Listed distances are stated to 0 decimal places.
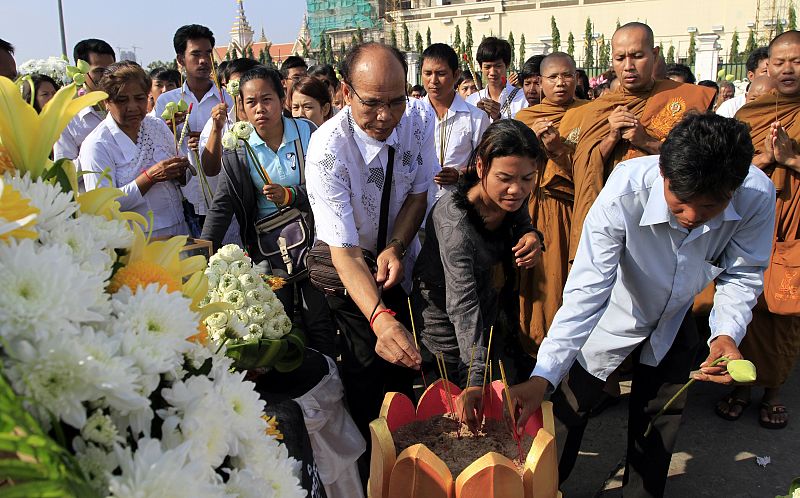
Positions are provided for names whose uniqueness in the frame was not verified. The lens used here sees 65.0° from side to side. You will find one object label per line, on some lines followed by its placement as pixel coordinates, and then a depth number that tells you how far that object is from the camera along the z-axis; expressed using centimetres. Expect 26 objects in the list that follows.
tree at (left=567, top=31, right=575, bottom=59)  3605
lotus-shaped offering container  138
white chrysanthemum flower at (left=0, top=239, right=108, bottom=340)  63
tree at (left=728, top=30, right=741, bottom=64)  2329
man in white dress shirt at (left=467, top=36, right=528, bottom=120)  496
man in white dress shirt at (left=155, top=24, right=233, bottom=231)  434
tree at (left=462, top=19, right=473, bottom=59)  3584
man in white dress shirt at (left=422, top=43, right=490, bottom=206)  391
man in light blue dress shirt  177
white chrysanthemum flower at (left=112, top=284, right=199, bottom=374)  73
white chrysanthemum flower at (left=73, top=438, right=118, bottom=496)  67
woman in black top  200
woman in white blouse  295
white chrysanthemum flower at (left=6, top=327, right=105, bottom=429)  64
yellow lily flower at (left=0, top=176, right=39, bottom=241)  69
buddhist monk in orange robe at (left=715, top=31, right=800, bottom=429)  309
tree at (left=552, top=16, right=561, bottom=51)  3169
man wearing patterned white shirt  199
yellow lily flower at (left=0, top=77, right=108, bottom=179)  82
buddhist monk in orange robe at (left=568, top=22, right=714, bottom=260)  333
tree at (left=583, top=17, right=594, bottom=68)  2762
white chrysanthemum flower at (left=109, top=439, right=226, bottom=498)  65
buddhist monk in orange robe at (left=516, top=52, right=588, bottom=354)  353
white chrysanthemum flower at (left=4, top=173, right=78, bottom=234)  74
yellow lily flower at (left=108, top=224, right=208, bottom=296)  85
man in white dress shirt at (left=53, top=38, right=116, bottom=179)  359
